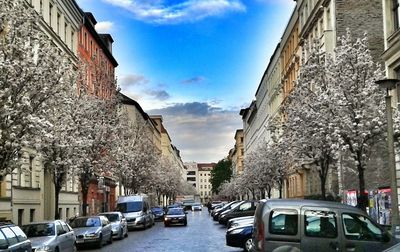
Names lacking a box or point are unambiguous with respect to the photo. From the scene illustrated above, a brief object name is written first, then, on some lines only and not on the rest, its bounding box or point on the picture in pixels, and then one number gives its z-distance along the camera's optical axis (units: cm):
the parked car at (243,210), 3910
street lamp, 1728
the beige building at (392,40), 2673
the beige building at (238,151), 15762
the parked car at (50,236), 1917
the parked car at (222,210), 4823
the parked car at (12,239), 1379
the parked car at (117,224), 3488
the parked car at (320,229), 1291
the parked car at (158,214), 7115
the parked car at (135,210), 4750
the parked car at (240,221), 2464
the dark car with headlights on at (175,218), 5103
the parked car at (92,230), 2794
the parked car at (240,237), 2320
